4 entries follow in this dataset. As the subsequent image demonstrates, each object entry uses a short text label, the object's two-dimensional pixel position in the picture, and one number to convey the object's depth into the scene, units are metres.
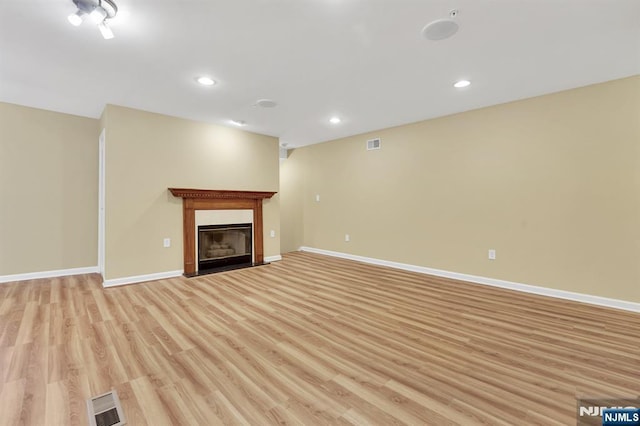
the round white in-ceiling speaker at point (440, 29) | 2.11
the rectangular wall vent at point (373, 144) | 5.28
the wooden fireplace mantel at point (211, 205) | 4.43
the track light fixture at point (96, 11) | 1.81
